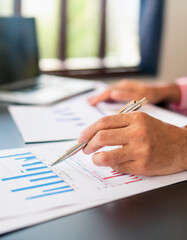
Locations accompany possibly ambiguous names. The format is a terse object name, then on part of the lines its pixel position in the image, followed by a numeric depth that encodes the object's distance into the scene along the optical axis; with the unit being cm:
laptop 111
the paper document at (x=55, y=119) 76
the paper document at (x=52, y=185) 45
